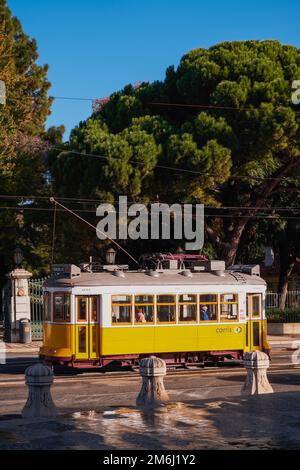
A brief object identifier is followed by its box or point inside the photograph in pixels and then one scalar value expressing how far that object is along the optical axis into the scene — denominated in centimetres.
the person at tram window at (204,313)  2389
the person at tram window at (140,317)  2292
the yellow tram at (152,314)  2242
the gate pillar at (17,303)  3356
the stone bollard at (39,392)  1462
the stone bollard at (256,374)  1759
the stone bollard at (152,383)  1620
